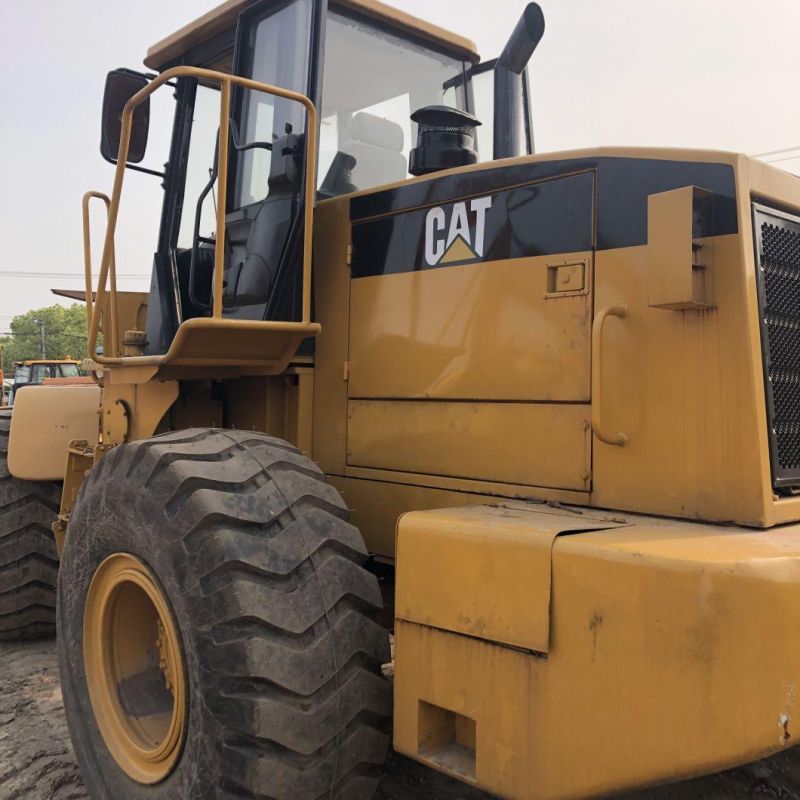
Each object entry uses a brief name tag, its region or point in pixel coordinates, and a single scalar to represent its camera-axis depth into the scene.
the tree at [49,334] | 71.19
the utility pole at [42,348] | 66.25
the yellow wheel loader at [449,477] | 2.12
